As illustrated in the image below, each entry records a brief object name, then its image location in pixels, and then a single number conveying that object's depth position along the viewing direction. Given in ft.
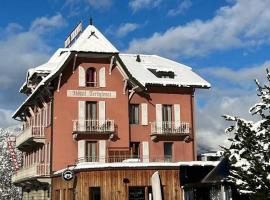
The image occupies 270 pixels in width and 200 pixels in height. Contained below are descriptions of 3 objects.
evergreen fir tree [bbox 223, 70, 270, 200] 37.55
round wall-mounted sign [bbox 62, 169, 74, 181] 99.30
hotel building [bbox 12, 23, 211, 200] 119.03
